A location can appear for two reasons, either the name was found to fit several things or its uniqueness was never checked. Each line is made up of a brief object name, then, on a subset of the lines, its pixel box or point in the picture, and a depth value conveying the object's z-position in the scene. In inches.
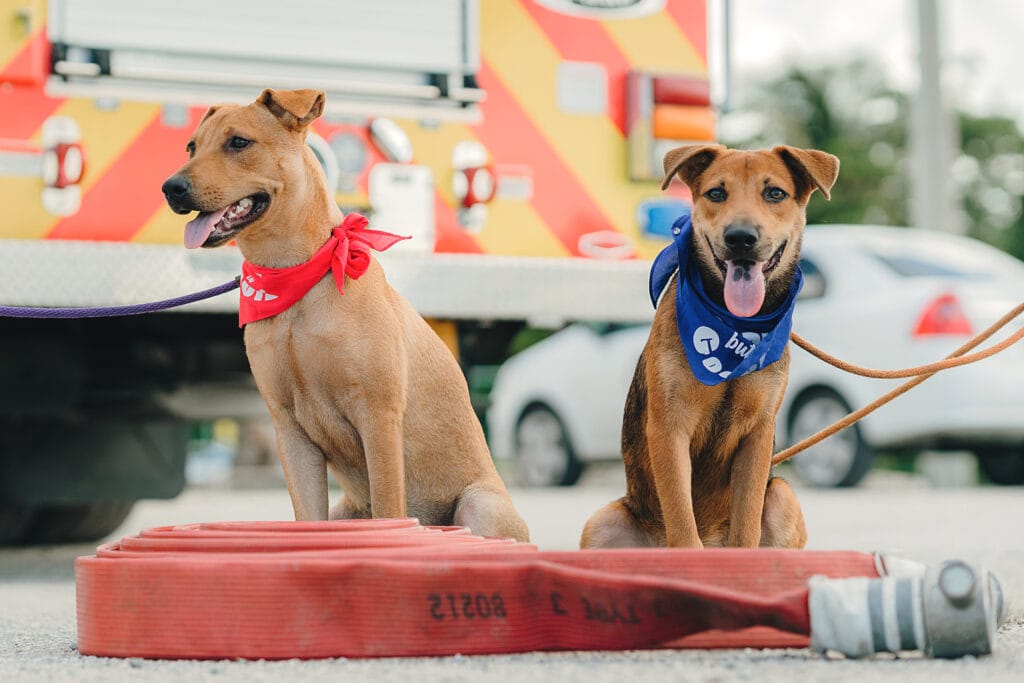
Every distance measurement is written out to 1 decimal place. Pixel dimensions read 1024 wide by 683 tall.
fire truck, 186.9
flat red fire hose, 109.0
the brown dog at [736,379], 139.6
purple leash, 158.9
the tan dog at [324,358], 142.4
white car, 391.9
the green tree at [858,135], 1581.0
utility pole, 582.9
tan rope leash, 154.6
